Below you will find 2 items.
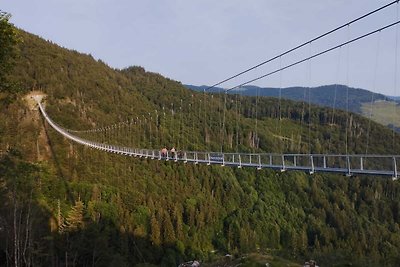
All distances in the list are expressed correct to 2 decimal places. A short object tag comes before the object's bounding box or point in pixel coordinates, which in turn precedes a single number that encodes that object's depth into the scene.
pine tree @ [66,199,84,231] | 47.09
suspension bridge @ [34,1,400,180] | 13.93
